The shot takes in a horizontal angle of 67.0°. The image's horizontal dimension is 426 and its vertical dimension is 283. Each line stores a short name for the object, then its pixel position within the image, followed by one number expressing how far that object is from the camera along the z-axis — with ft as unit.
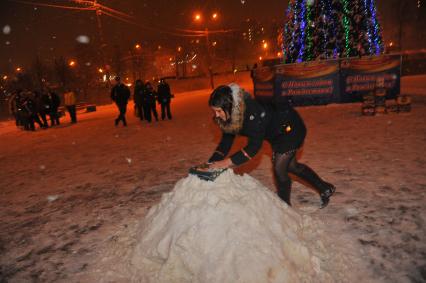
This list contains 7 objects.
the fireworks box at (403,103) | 33.12
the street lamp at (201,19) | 105.89
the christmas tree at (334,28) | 48.80
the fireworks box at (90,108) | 71.82
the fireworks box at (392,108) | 33.45
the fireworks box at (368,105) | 33.91
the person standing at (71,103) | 48.90
